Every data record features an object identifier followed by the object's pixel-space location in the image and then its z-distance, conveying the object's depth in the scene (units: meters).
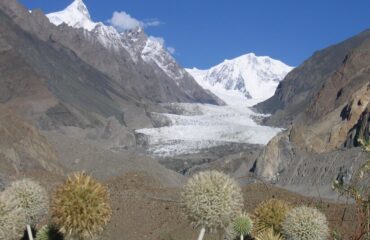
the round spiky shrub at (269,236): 6.29
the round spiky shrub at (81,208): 5.79
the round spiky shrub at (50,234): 7.03
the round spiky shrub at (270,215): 7.45
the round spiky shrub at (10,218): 5.37
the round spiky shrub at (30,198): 6.44
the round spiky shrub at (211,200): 5.73
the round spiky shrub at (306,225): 6.41
